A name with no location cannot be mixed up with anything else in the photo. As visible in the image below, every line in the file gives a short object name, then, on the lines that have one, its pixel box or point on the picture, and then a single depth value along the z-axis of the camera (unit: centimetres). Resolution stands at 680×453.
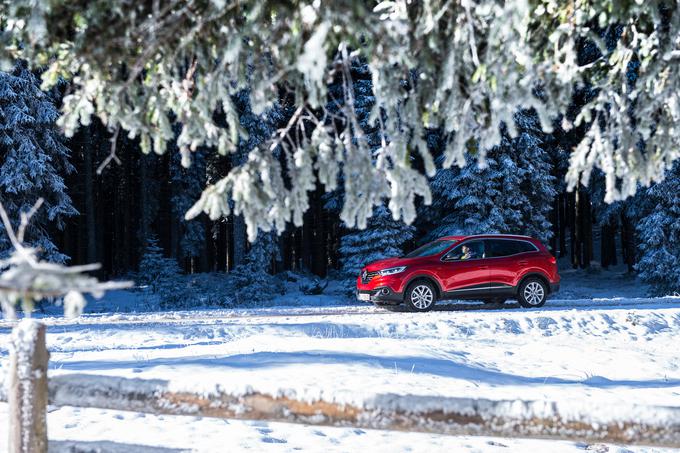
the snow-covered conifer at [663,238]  2325
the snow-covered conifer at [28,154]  2020
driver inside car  1505
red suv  1466
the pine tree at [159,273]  2125
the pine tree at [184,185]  3250
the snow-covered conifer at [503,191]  2422
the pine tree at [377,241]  2191
